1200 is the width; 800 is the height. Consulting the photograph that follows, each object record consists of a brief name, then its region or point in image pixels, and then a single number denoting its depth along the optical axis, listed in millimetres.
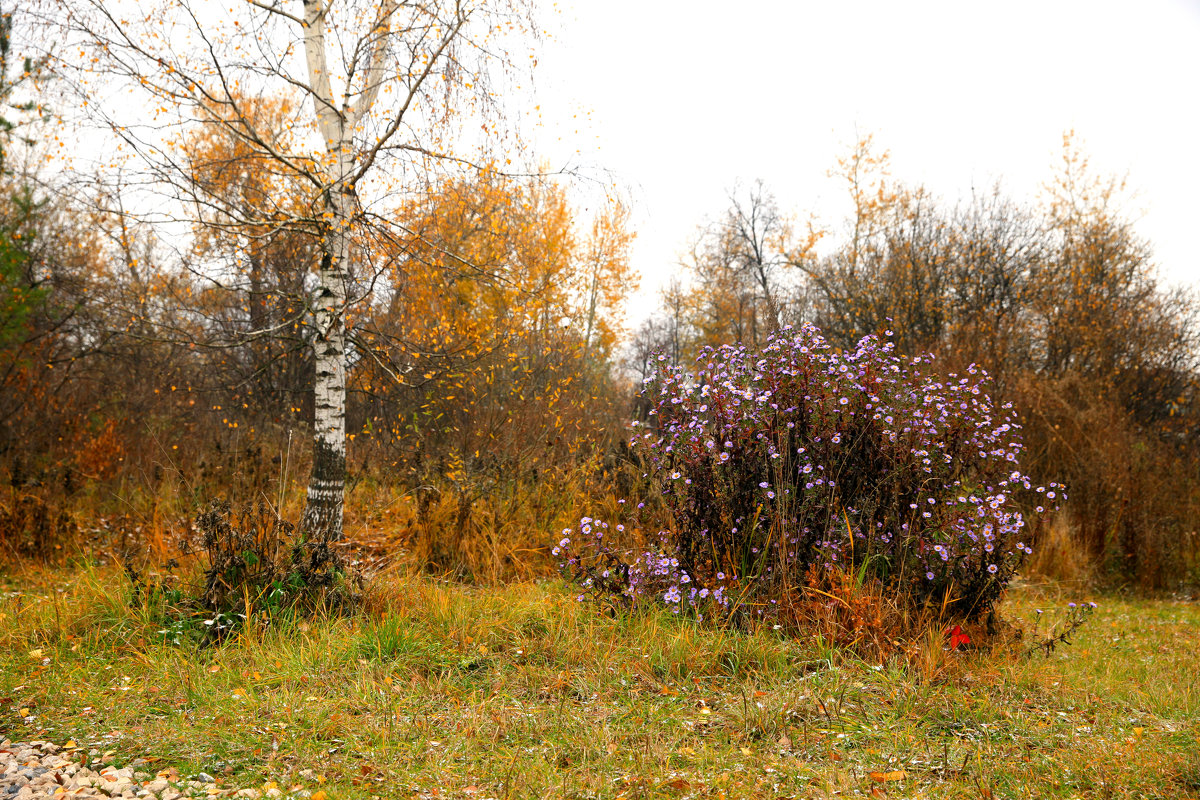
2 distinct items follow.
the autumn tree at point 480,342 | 6277
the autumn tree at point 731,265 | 21234
